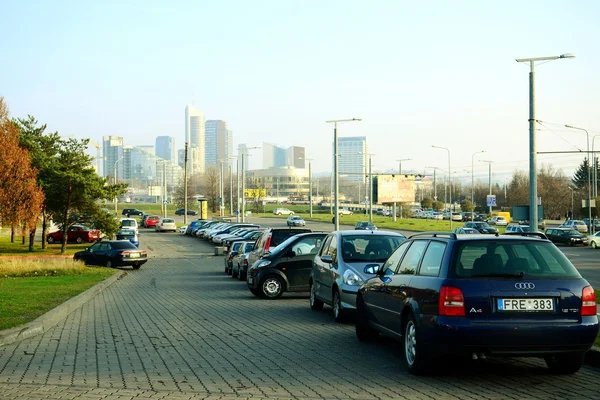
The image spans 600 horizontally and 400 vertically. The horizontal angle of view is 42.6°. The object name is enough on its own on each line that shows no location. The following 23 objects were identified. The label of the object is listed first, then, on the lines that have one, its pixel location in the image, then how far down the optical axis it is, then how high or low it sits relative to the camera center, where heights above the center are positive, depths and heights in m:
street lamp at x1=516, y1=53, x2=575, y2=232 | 19.66 +1.45
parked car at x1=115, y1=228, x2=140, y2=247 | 53.10 -1.65
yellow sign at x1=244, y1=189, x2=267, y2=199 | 140.62 +3.32
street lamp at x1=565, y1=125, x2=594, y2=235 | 65.34 +0.42
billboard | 100.50 +2.97
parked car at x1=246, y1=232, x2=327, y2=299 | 18.84 -1.36
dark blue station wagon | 7.96 -0.99
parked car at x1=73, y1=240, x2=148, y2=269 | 35.56 -2.01
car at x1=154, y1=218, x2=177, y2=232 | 82.88 -1.58
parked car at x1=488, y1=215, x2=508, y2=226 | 88.25 -1.23
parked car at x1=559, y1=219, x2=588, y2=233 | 71.44 -1.38
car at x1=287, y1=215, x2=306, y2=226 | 81.17 -1.17
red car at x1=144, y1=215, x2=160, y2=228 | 90.88 -1.15
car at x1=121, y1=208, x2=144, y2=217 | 120.31 -0.10
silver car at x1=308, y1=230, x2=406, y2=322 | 13.50 -0.94
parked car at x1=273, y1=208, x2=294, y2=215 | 128.75 -0.18
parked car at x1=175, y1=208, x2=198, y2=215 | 132.74 -0.13
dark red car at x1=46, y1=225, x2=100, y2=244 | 60.66 -1.87
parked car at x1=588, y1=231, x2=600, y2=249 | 55.88 -2.25
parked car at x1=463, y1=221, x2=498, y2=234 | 62.31 -1.20
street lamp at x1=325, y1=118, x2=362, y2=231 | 49.66 +3.99
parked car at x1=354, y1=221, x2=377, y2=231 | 69.69 -1.32
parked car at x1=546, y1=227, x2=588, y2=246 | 58.53 -2.02
